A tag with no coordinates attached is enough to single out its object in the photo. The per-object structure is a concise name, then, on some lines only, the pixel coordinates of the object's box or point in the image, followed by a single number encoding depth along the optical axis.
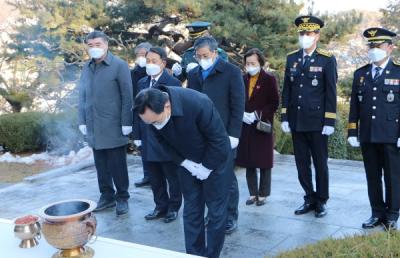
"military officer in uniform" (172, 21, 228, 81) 5.43
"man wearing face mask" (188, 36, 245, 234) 4.35
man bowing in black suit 3.11
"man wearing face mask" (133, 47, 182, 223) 4.92
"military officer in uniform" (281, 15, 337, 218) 4.64
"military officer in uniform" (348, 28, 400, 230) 4.26
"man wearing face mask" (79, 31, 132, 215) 5.00
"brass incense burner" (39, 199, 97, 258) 2.43
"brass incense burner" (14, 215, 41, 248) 2.67
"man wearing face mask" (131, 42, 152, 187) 5.96
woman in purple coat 5.05
